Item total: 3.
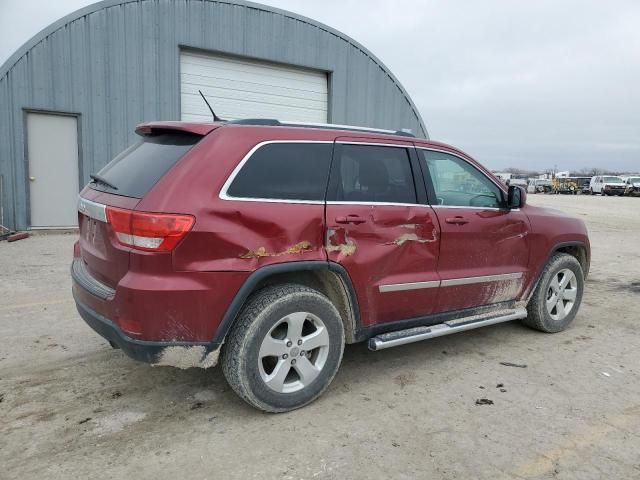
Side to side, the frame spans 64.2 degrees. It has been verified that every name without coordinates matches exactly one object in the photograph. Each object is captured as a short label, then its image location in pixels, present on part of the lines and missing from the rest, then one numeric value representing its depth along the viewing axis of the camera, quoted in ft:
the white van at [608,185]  143.13
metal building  35.63
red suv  9.42
